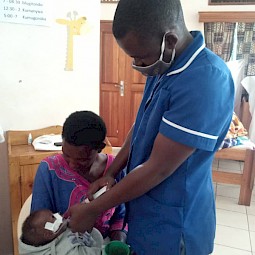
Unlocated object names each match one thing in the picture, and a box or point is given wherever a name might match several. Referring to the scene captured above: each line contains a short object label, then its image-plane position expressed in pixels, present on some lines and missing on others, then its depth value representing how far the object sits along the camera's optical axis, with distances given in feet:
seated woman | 3.64
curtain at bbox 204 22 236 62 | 13.65
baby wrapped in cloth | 3.51
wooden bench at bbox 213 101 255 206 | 10.11
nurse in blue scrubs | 2.27
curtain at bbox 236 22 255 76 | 13.51
